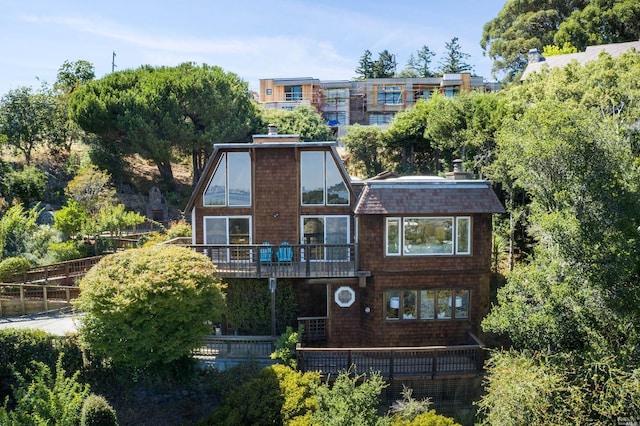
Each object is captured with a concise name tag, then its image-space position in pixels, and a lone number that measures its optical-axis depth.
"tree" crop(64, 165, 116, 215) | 28.27
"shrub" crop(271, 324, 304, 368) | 14.45
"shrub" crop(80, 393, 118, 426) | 11.52
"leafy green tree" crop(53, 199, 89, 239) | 23.62
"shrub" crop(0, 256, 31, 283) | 19.22
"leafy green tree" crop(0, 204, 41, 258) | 22.16
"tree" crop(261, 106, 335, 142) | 41.81
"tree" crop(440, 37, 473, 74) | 69.06
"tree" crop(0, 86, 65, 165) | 36.91
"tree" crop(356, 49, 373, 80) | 69.25
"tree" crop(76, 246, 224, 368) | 12.85
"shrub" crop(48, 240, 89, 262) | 22.58
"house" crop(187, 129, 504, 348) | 15.91
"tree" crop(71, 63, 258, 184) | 32.44
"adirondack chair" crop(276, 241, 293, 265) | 16.59
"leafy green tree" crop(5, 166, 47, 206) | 30.70
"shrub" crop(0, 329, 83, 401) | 14.34
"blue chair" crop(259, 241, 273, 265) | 16.44
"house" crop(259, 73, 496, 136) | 56.84
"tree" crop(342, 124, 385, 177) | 34.62
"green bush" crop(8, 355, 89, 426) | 11.07
